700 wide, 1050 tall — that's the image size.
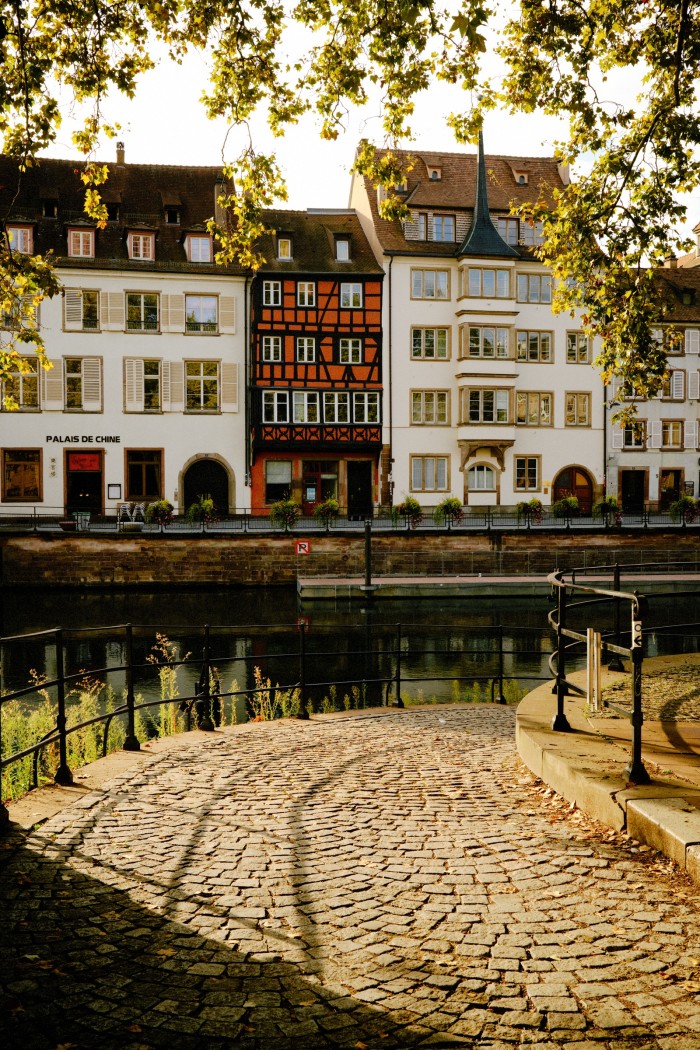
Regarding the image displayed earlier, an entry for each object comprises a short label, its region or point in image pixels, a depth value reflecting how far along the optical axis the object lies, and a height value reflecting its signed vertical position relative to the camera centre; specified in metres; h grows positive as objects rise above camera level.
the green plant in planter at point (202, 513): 35.07 -0.66
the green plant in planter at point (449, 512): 36.66 -0.72
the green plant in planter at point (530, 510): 38.50 -0.68
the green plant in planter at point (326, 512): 35.72 -0.67
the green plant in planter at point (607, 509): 38.80 -0.67
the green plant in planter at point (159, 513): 34.81 -0.65
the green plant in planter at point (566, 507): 39.50 -0.57
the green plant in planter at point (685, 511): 38.75 -0.77
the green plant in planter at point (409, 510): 37.22 -0.63
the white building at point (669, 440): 46.16 +2.82
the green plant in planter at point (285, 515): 35.22 -0.76
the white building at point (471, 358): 42.62 +6.75
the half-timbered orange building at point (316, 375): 41.72 +5.75
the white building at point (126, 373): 39.88 +5.74
